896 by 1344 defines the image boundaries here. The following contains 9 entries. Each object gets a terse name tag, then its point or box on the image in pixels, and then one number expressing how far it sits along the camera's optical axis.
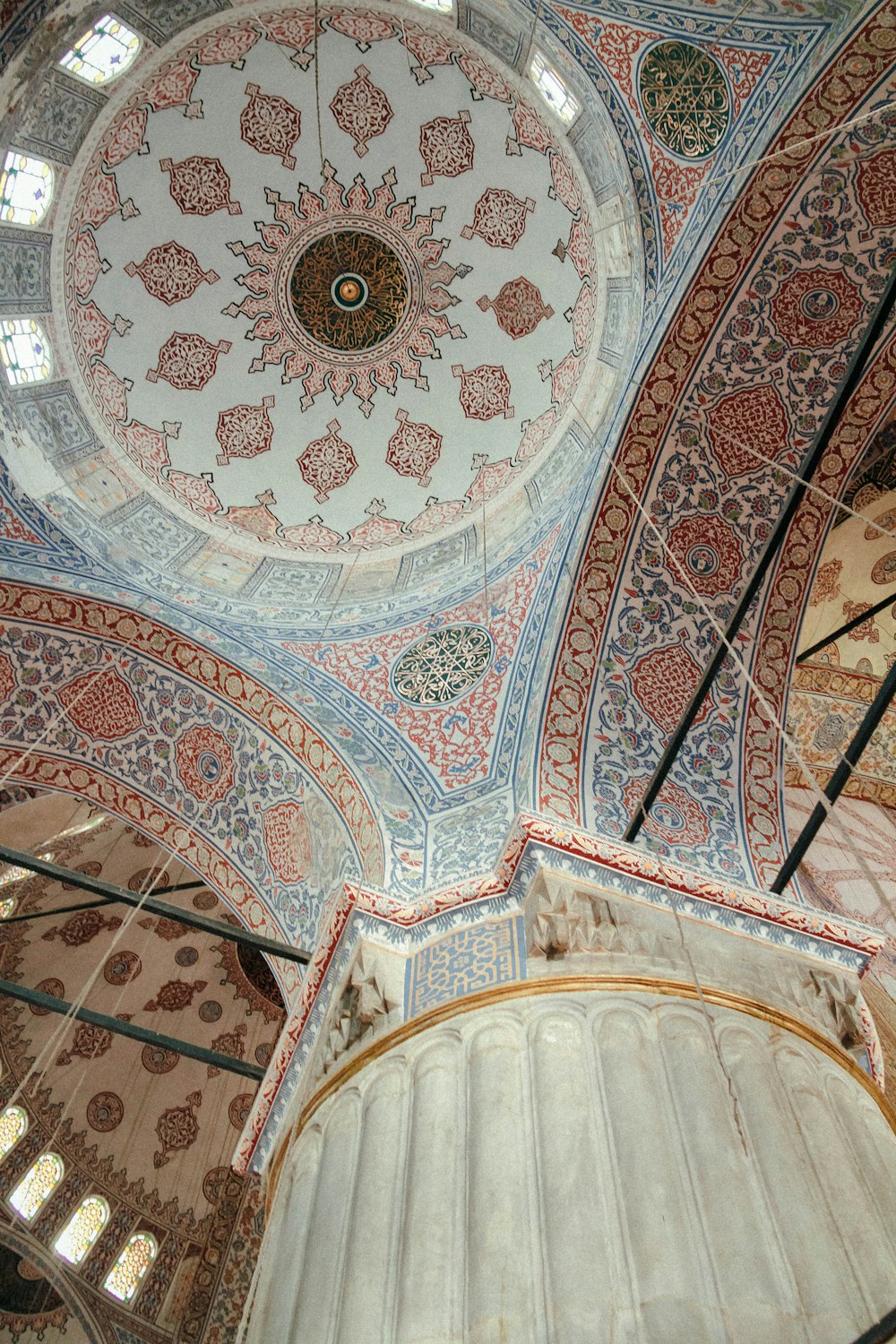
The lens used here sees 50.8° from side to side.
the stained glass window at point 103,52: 5.95
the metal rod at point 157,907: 5.25
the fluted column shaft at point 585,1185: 2.99
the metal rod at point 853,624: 7.55
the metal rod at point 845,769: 3.84
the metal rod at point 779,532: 3.62
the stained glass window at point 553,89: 5.89
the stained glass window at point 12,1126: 8.99
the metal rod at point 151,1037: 5.11
